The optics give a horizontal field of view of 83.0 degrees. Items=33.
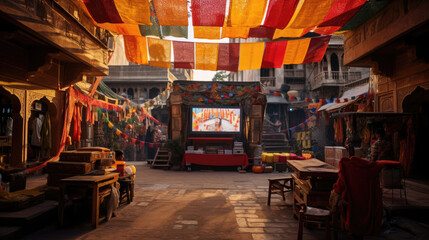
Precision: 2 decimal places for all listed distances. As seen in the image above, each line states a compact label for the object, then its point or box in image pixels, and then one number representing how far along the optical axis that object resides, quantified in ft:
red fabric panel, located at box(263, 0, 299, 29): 17.02
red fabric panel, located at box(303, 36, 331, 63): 25.84
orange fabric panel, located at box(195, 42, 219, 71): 26.53
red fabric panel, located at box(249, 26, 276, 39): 22.50
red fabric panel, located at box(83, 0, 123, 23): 17.06
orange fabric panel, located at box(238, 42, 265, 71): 26.71
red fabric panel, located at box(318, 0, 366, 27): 16.76
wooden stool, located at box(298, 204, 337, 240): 11.53
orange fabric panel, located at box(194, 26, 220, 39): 22.20
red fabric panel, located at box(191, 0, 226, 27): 17.47
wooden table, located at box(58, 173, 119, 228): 13.91
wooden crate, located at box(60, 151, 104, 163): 17.31
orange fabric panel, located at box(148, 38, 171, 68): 26.23
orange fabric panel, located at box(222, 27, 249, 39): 21.97
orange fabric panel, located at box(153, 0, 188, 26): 17.36
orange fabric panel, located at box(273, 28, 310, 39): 22.54
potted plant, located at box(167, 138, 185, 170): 39.88
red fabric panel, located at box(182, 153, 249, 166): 38.32
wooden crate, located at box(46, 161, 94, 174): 16.57
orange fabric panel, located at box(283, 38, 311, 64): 26.27
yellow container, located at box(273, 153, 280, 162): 39.40
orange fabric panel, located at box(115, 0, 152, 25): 16.94
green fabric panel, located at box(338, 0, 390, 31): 17.24
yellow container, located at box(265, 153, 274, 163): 39.37
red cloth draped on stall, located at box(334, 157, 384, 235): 11.59
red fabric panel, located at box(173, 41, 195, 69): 26.53
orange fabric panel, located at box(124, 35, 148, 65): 25.64
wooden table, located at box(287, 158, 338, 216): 13.69
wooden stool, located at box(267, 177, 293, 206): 20.02
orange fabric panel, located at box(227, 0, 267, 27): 17.20
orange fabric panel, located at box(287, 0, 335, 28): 16.96
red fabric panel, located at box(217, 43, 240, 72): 26.66
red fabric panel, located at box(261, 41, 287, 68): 26.58
